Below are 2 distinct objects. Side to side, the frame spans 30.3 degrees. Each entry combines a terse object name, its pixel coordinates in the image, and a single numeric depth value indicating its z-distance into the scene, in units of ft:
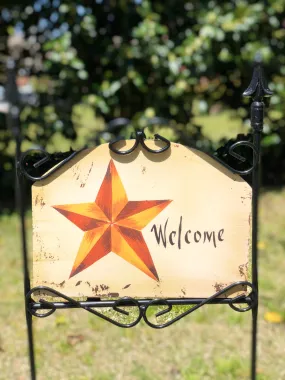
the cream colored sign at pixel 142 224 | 4.91
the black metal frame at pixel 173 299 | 4.82
